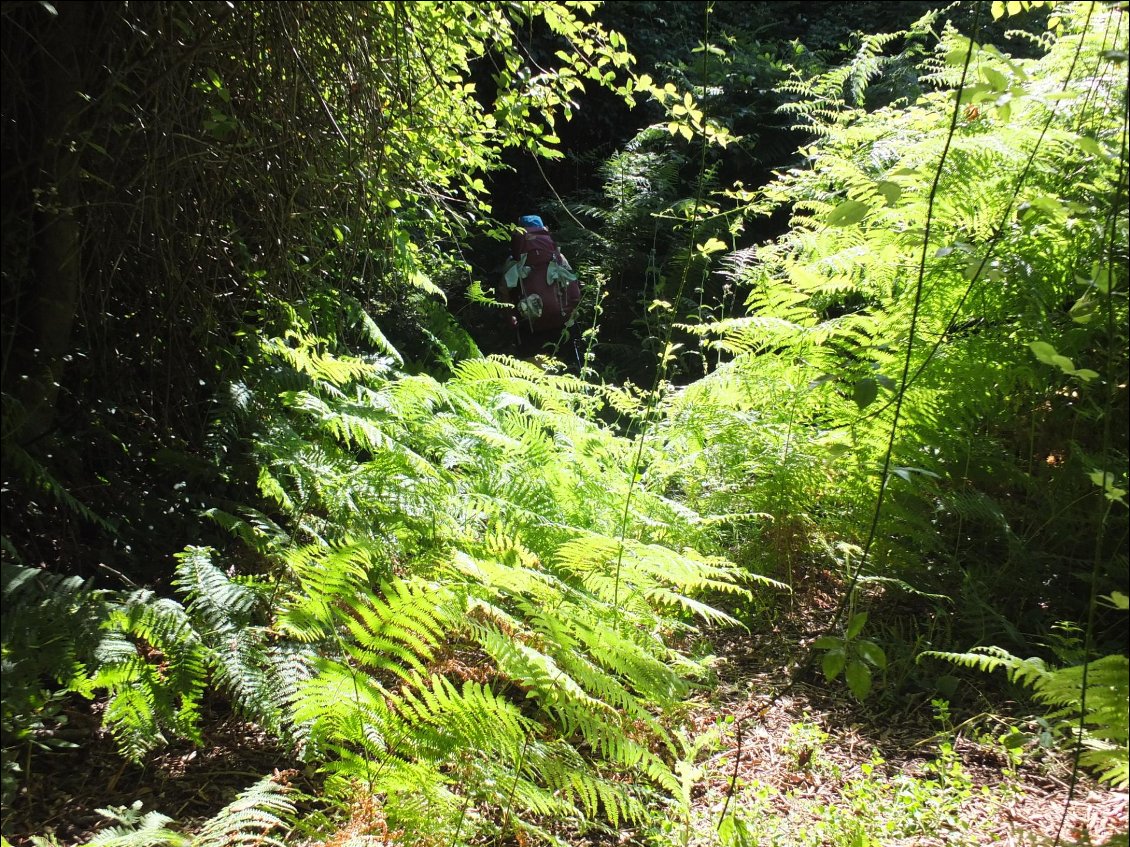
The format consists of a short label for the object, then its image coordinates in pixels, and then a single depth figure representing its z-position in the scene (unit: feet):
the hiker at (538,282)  20.81
